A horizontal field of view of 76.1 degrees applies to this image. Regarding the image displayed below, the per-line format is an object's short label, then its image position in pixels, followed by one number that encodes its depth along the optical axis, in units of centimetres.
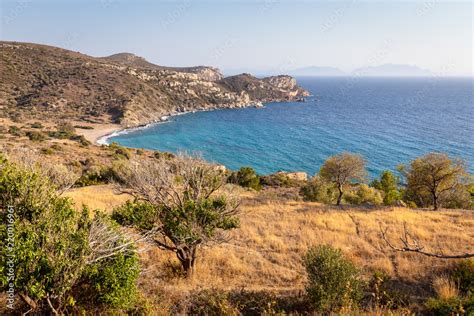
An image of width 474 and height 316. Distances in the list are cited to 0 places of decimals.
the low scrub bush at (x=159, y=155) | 6329
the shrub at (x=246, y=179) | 4391
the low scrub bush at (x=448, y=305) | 725
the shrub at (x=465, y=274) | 1074
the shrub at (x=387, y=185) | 3880
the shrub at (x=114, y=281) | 723
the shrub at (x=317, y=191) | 3266
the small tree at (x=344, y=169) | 3147
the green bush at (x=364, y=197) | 3544
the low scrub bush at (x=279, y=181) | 4841
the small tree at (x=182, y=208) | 1130
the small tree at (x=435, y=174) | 2703
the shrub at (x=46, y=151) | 5175
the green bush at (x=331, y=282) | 831
